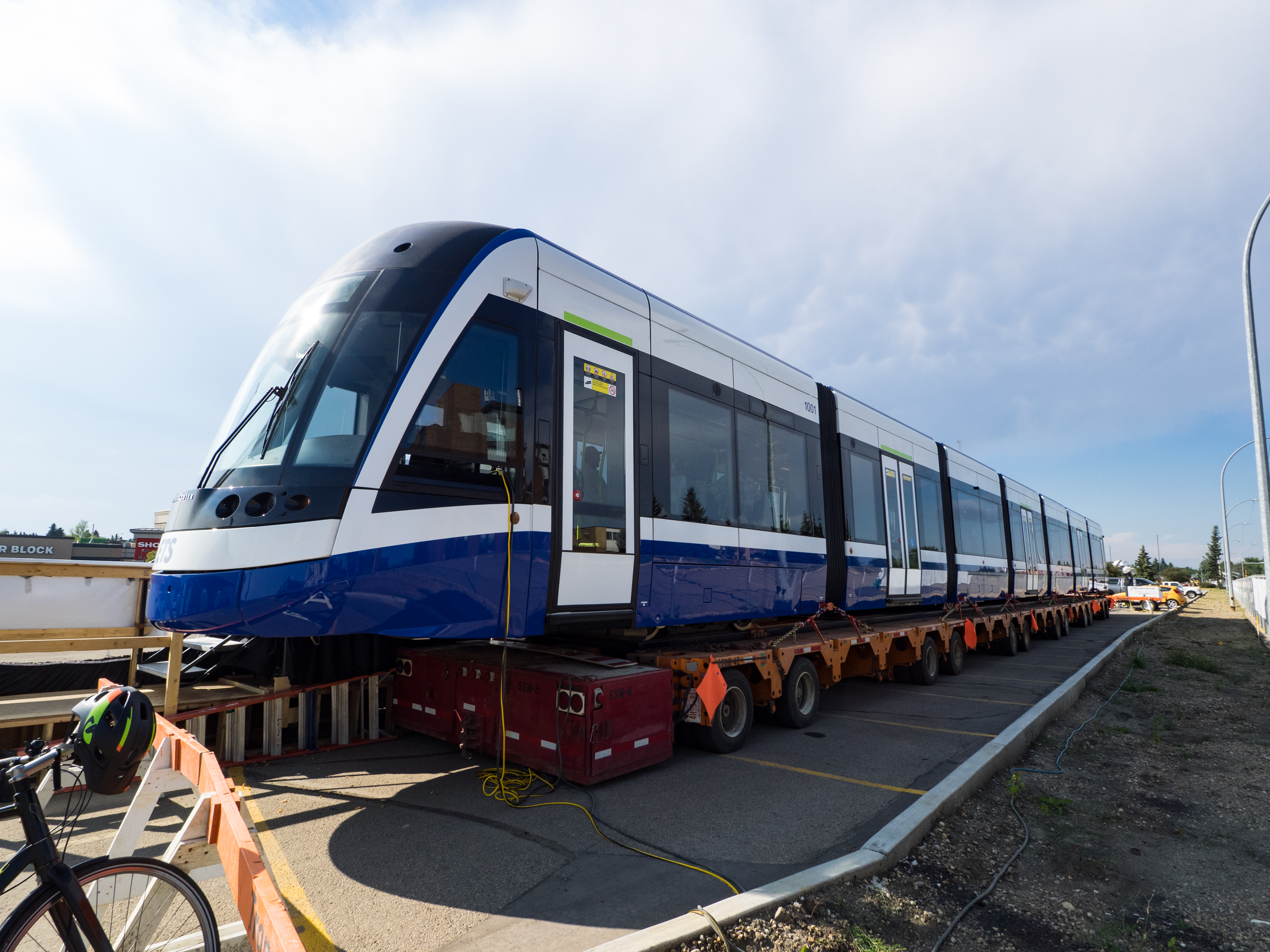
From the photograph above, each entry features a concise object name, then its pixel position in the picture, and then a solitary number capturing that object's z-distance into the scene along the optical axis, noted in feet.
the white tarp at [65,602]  19.02
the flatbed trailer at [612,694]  17.81
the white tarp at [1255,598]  67.62
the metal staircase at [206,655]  20.49
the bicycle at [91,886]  7.08
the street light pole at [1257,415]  39.11
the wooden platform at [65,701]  16.14
